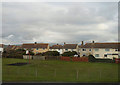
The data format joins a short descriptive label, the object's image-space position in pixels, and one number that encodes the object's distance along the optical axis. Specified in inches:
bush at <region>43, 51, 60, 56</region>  1700.3
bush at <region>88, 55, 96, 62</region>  1370.8
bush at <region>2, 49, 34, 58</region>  1692.9
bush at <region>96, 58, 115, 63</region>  1338.1
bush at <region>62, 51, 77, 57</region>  1686.8
